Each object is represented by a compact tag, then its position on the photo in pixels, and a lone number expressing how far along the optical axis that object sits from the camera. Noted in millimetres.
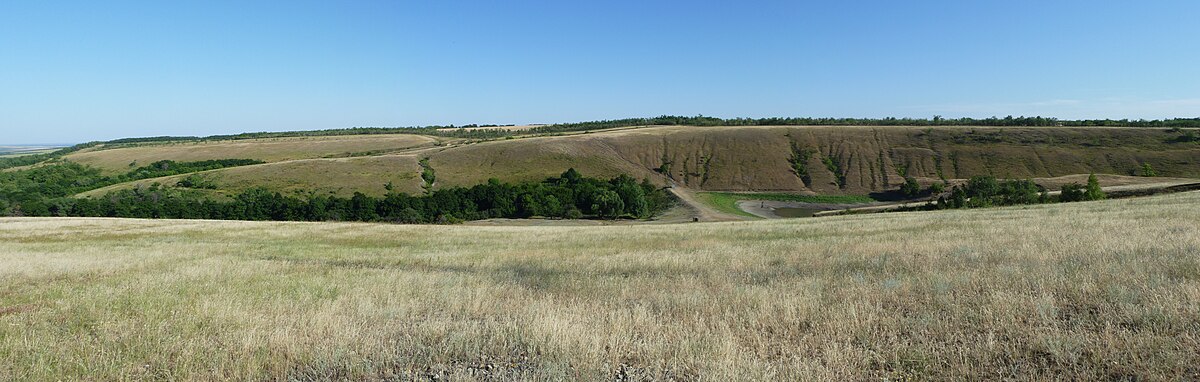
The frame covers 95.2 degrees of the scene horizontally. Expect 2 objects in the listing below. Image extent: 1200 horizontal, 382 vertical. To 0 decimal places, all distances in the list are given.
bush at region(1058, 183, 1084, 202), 46125
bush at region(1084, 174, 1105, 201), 43344
